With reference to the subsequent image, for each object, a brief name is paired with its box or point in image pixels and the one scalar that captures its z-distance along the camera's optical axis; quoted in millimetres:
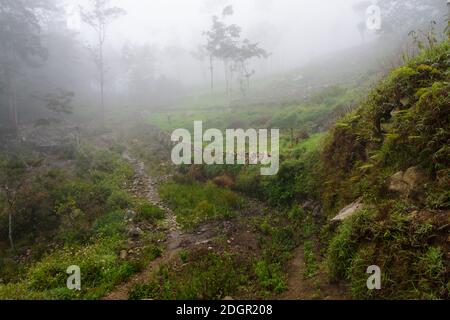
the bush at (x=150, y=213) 11830
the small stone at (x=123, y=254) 9071
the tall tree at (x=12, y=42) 31234
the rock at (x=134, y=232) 10501
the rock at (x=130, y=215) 11719
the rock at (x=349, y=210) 7515
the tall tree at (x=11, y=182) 12522
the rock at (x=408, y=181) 6668
